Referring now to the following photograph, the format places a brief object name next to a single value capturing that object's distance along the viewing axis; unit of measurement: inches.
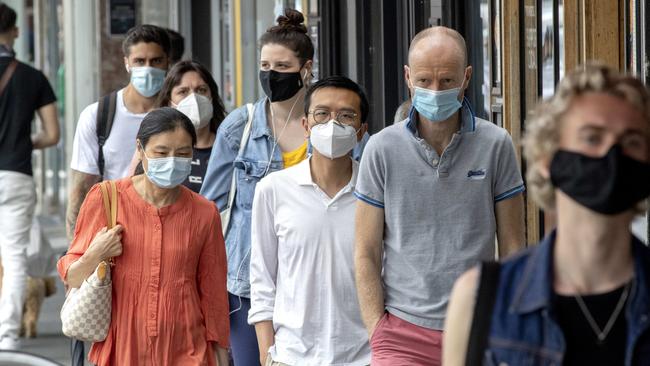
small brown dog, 803.5
